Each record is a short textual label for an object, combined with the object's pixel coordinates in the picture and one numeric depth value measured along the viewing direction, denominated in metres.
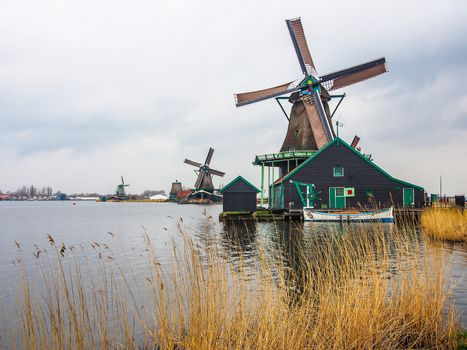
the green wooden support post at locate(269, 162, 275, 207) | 35.97
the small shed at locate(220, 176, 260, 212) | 31.50
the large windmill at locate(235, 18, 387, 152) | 34.50
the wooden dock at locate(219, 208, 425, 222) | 27.58
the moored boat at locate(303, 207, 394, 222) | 23.81
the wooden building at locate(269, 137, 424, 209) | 29.59
